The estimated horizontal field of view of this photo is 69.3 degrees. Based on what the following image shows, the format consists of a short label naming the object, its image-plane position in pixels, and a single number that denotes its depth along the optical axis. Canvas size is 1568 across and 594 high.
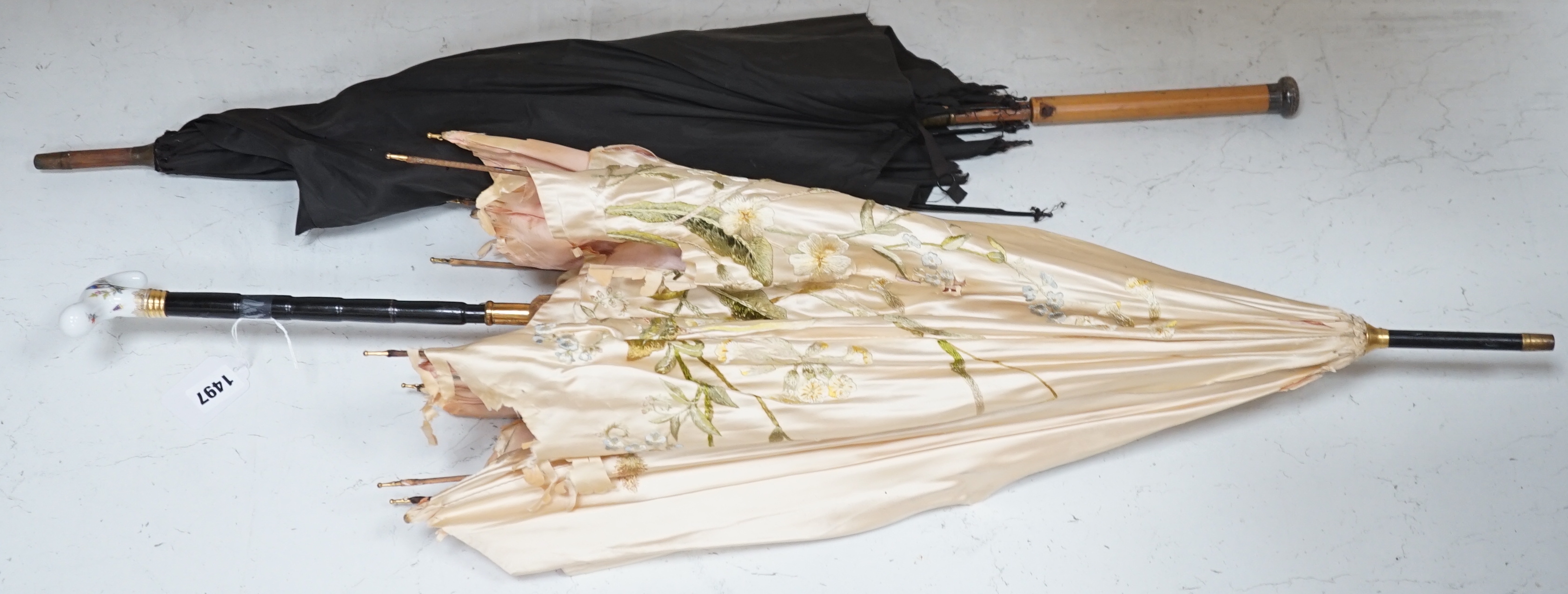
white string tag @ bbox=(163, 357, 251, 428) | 1.71
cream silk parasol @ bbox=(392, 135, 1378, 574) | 1.52
